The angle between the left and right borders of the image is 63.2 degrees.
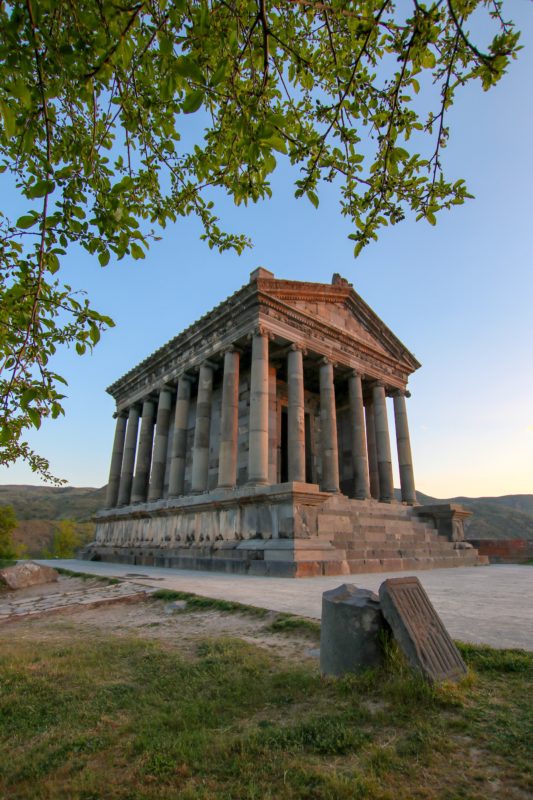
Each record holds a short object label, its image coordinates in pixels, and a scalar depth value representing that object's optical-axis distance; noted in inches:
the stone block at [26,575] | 367.9
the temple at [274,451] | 498.0
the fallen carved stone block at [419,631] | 114.2
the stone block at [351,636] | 125.0
